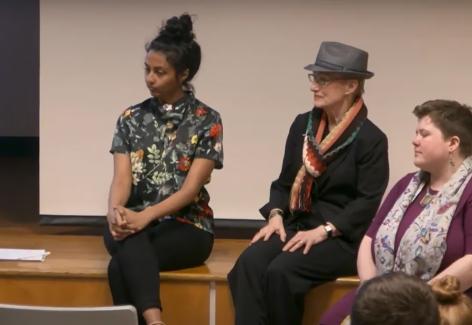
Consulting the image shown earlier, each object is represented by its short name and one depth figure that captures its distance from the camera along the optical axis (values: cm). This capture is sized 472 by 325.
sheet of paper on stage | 729
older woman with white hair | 636
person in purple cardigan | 571
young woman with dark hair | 670
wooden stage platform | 669
